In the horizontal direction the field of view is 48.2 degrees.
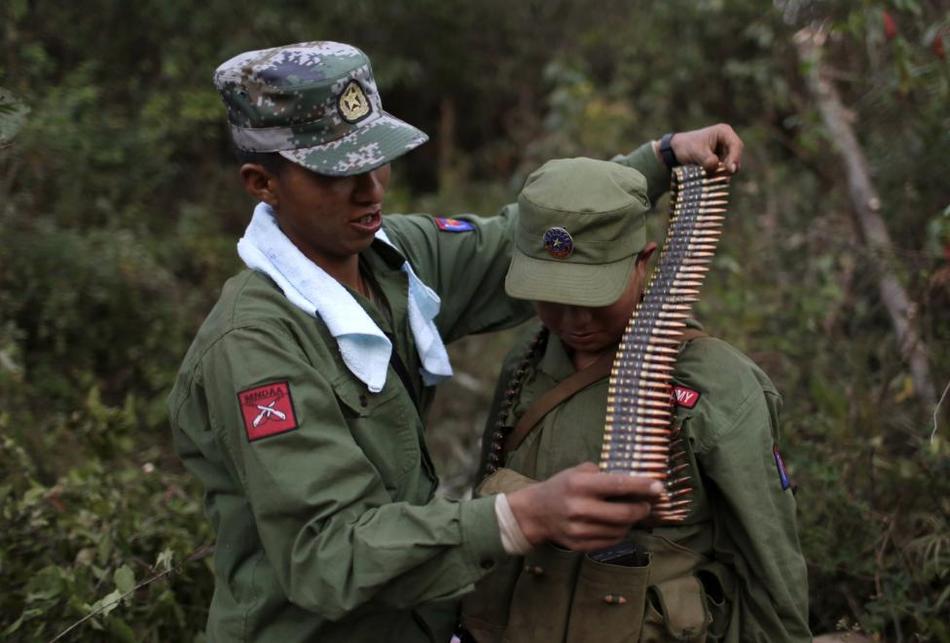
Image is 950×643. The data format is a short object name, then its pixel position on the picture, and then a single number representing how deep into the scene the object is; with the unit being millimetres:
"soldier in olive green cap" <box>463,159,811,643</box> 2875
